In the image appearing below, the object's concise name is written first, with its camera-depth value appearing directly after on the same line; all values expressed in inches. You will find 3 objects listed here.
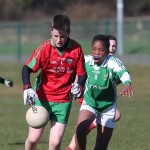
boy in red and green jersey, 688.4
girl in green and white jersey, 705.6
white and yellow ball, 673.6
